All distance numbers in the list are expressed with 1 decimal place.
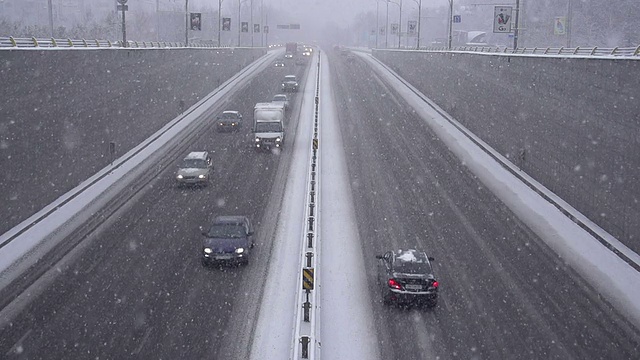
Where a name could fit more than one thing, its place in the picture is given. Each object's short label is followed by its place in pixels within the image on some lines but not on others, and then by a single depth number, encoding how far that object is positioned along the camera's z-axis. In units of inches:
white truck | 1593.3
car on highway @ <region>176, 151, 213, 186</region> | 1232.2
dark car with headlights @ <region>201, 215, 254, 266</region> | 818.2
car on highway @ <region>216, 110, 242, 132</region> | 1859.0
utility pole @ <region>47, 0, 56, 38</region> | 1863.8
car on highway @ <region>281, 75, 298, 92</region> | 2802.7
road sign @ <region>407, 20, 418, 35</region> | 3467.0
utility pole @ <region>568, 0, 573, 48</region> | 1917.4
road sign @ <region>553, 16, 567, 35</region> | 2030.0
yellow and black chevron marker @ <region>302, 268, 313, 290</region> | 692.7
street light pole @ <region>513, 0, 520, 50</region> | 1722.8
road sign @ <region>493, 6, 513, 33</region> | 1752.6
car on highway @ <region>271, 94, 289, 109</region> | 2259.1
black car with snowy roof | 693.9
